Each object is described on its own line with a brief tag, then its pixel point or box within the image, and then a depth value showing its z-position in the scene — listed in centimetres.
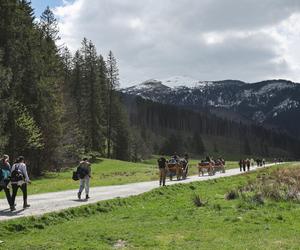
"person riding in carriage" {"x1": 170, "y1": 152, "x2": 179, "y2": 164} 4506
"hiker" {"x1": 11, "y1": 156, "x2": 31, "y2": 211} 2096
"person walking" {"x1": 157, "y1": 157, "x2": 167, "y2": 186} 3581
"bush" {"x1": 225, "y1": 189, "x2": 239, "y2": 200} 2634
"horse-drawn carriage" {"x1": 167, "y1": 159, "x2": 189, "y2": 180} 4475
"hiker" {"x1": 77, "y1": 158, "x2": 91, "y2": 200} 2602
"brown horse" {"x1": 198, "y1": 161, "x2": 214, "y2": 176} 5568
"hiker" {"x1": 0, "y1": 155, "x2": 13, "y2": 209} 2086
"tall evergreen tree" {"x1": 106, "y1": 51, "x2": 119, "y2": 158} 9275
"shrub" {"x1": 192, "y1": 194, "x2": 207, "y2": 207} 2356
